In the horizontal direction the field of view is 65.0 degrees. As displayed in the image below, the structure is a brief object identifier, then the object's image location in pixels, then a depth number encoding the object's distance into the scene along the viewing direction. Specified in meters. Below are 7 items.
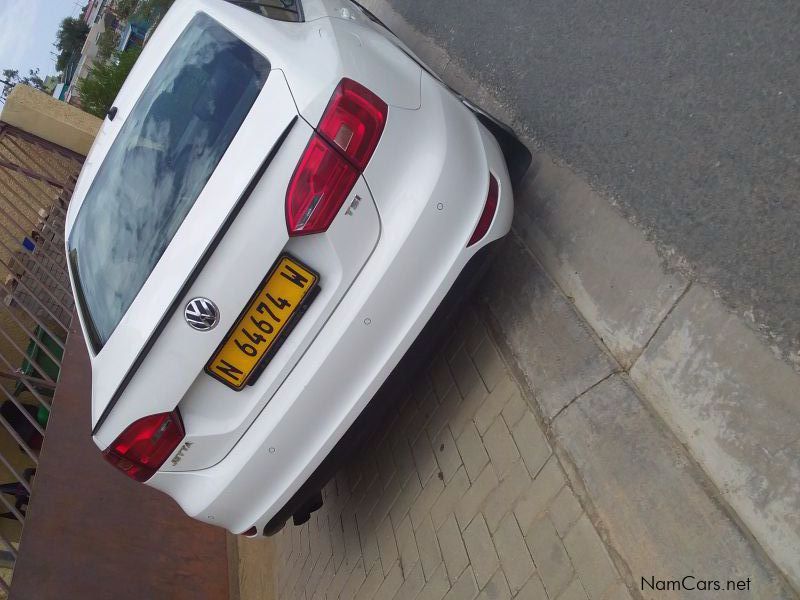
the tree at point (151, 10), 41.41
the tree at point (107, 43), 46.22
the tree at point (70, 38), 66.31
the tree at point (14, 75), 70.12
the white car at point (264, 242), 2.21
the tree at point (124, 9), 48.92
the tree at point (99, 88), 20.87
